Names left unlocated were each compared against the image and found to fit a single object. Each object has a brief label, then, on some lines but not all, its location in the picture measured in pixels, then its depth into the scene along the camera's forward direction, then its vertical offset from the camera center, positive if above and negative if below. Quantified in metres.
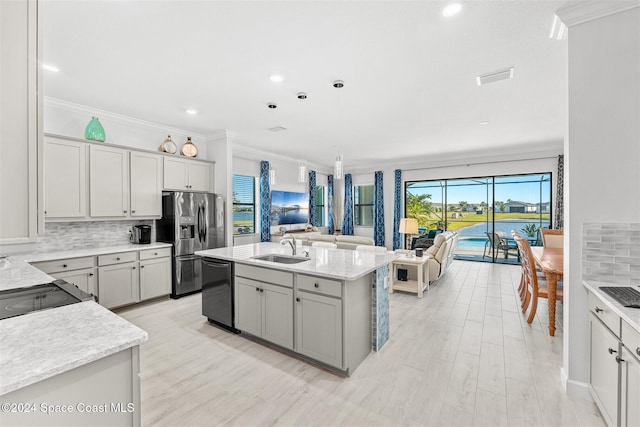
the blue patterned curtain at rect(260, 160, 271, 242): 6.53 +0.29
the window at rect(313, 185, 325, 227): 9.02 +0.24
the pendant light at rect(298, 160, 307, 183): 3.66 +0.56
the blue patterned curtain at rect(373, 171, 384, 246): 8.53 +0.13
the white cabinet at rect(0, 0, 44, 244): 0.91 +0.31
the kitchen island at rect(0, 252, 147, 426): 0.90 -0.56
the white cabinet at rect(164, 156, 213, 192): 4.40 +0.66
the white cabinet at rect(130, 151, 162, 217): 4.01 +0.44
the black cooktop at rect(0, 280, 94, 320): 1.43 -0.50
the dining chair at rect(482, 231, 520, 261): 7.11 -0.81
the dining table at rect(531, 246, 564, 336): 2.91 -0.68
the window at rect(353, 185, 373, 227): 9.29 +0.28
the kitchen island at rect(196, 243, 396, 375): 2.28 -0.84
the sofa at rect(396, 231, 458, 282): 4.85 -0.79
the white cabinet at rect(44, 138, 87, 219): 3.25 +0.42
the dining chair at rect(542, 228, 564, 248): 4.88 -0.46
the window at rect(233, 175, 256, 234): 6.18 +0.21
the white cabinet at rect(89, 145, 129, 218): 3.61 +0.44
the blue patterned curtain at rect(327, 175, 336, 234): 9.25 +0.31
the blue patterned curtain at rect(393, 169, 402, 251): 8.20 +0.19
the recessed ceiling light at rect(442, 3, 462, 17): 1.86 +1.41
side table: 4.33 -1.10
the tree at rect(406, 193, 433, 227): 8.52 +0.19
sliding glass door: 7.09 +0.19
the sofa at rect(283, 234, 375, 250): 4.81 -0.50
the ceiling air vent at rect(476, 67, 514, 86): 2.76 +1.42
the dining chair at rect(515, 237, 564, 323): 3.21 -0.88
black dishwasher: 3.04 -0.92
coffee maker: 4.14 -0.32
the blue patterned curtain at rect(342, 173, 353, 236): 9.18 +0.21
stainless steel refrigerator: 4.24 -0.29
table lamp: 5.48 -0.26
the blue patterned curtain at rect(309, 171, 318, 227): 8.34 +0.59
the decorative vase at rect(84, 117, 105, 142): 3.62 +1.10
